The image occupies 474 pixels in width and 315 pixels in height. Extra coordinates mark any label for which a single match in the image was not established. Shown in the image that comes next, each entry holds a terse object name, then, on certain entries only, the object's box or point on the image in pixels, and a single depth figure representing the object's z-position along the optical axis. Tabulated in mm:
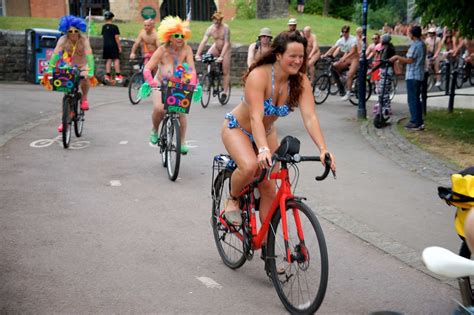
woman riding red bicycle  5105
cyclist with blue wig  11359
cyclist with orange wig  9633
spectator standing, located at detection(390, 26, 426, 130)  13156
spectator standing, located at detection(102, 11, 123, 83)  21578
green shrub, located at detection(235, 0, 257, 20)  38469
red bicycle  4492
